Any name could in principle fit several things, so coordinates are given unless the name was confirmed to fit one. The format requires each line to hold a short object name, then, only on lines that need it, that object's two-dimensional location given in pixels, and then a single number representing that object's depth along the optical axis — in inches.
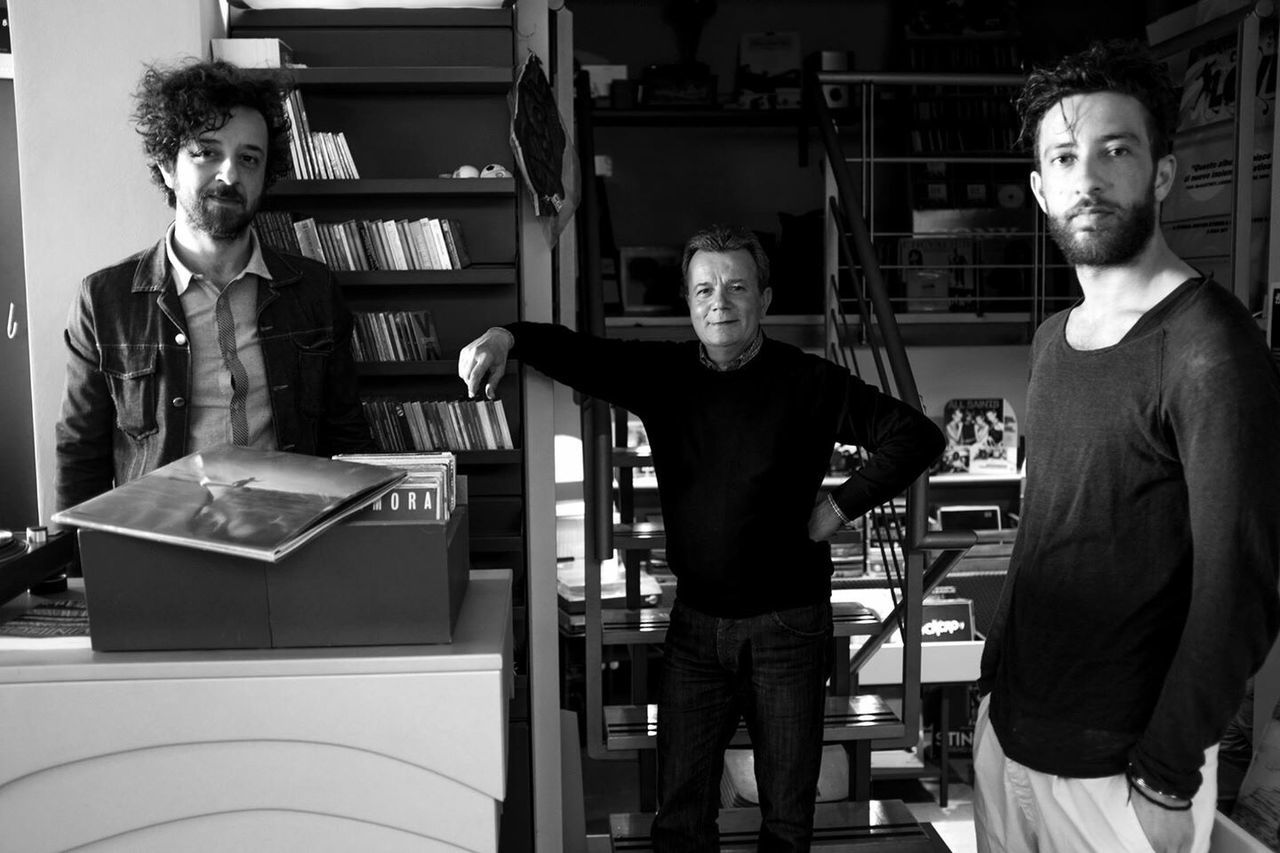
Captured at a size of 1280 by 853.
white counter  43.6
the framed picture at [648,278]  211.2
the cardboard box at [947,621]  179.9
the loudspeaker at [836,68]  211.2
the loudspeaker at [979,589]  202.4
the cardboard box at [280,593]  45.0
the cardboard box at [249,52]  94.1
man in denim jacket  75.3
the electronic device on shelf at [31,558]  49.2
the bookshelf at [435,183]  103.7
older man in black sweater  84.7
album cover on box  43.7
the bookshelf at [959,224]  211.0
